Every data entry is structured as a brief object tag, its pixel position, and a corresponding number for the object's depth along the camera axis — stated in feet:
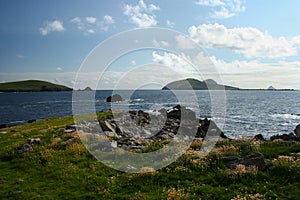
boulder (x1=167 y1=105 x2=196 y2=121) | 208.37
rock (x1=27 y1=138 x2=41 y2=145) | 78.68
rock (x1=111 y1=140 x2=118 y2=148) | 71.92
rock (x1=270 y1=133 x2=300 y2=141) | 94.32
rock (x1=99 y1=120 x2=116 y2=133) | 110.42
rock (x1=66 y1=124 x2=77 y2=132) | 107.16
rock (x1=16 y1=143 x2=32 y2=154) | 71.07
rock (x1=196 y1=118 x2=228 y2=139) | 159.95
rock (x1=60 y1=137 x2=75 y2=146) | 75.37
